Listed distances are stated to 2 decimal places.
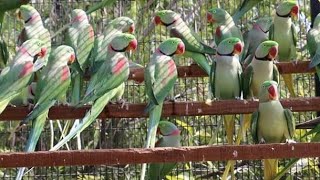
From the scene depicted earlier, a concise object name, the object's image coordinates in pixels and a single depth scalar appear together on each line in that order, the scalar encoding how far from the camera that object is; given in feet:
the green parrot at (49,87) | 13.20
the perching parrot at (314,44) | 14.76
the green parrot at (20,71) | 13.25
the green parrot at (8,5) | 15.66
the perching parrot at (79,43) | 14.71
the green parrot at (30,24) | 15.67
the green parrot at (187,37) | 15.77
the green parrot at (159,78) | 13.47
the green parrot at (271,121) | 13.94
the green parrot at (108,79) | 13.24
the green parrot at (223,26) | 16.47
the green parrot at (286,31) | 16.16
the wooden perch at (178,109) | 13.58
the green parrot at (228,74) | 15.00
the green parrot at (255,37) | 16.93
